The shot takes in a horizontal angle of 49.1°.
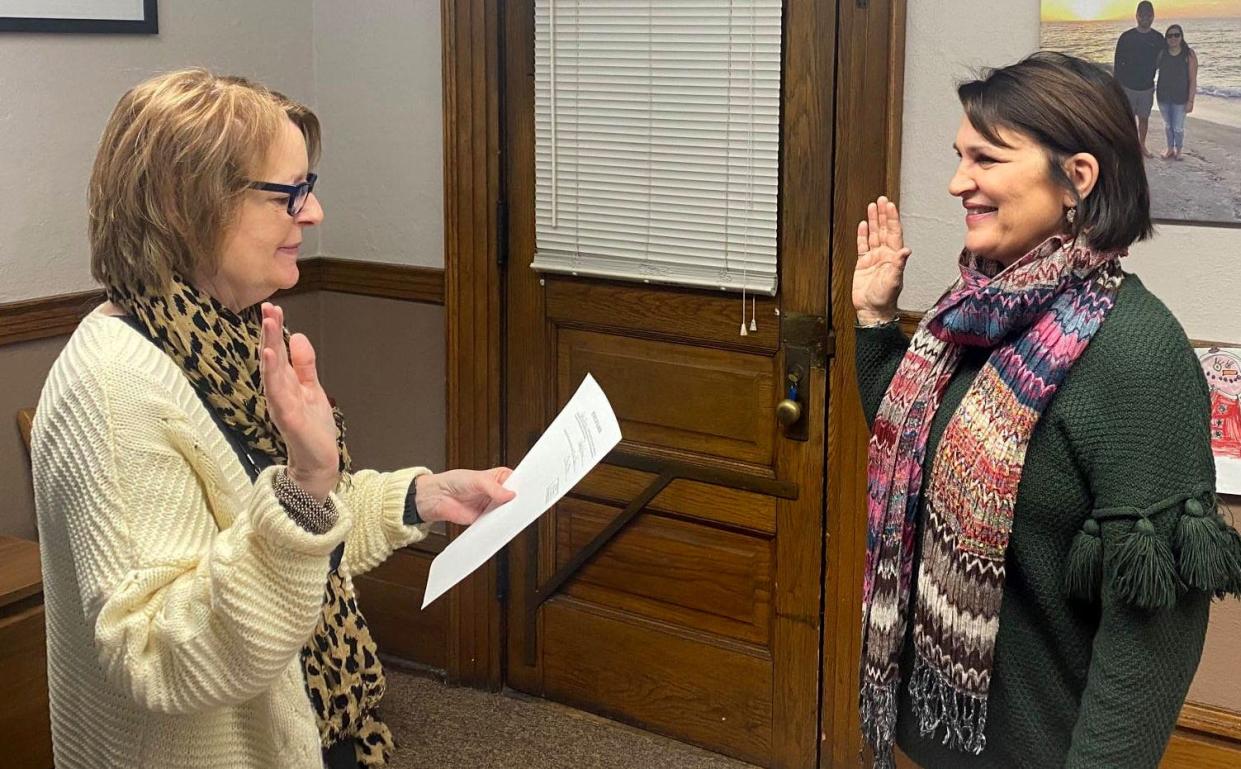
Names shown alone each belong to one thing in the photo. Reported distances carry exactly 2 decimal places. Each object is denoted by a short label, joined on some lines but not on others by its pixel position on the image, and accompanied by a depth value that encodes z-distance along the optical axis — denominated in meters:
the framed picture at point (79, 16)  2.81
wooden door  2.90
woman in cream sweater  1.33
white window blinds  2.87
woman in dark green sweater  1.52
